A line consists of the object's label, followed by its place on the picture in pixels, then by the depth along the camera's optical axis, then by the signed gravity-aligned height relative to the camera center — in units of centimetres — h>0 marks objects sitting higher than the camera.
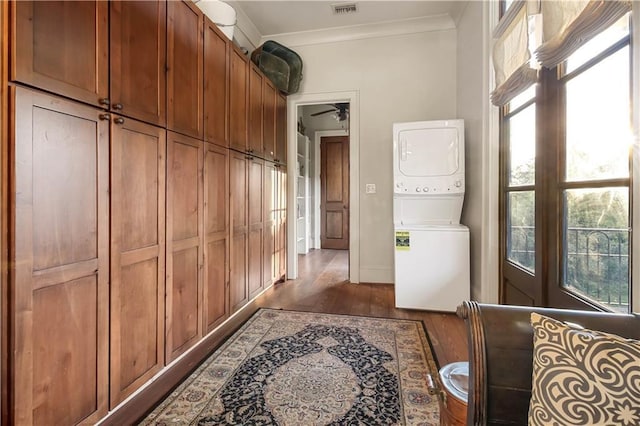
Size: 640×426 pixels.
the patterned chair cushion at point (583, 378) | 59 -35
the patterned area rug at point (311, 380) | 140 -94
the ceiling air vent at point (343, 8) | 313 +218
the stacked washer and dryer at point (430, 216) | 267 -4
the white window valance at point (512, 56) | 170 +99
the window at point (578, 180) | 121 +16
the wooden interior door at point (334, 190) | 622 +46
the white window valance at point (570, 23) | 104 +72
